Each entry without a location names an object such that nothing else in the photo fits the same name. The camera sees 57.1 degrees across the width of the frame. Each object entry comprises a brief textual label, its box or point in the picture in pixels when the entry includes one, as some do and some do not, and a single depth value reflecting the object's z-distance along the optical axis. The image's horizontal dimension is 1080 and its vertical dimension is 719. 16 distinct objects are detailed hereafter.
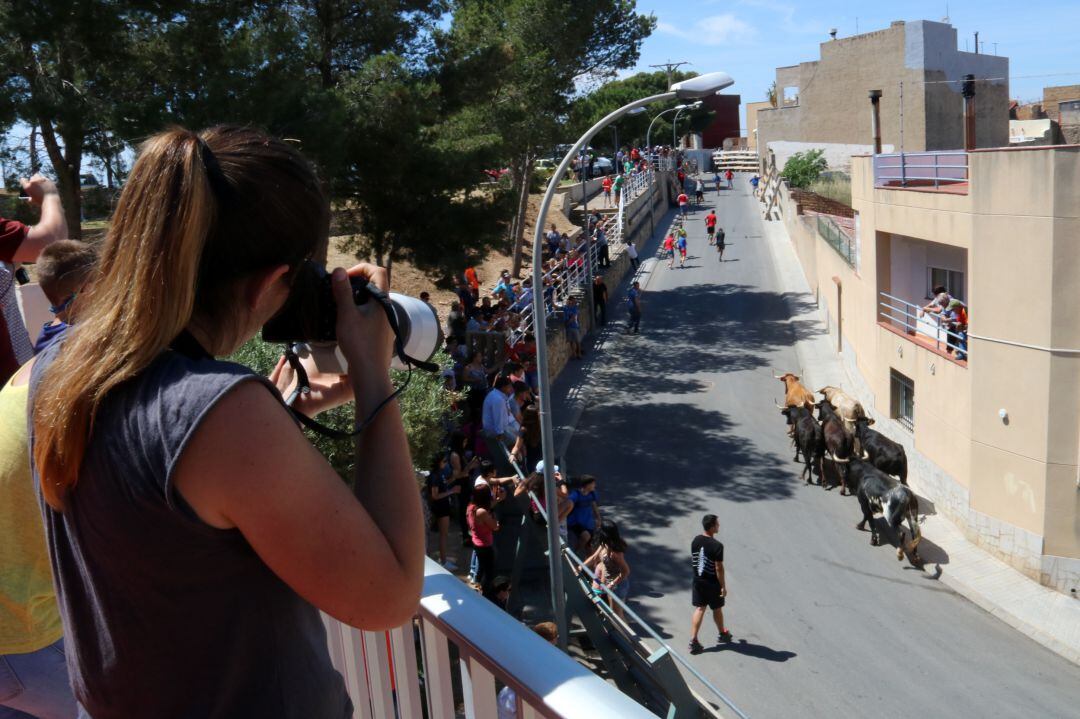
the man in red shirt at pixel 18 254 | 2.93
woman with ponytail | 1.29
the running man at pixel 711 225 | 43.38
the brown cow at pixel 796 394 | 21.17
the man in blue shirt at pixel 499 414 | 13.82
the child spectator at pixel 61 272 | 2.70
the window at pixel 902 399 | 20.89
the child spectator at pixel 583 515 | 13.41
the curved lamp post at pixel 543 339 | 10.62
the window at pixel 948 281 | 20.22
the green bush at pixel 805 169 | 49.06
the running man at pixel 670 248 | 42.84
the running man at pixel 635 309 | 30.55
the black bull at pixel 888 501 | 15.45
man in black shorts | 12.07
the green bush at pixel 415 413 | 9.10
